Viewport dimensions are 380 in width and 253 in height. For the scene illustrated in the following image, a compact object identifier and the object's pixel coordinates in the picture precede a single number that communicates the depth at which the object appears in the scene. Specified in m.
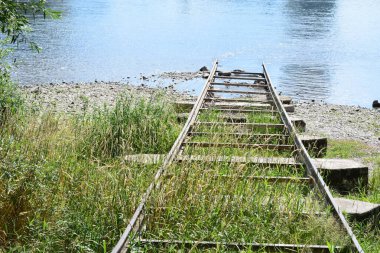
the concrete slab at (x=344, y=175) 7.89
